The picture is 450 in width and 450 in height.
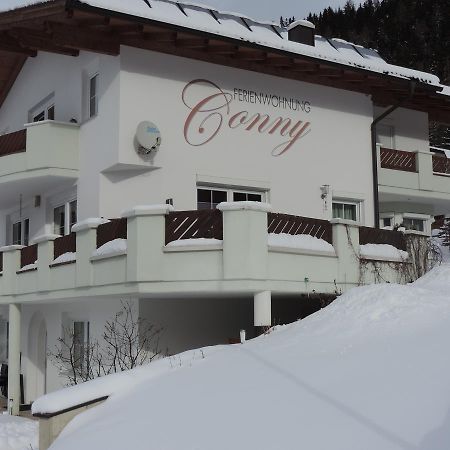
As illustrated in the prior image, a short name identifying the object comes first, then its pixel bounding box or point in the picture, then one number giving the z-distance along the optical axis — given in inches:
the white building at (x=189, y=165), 470.9
